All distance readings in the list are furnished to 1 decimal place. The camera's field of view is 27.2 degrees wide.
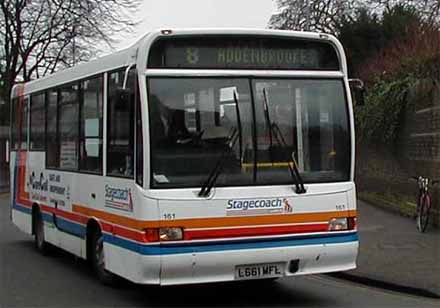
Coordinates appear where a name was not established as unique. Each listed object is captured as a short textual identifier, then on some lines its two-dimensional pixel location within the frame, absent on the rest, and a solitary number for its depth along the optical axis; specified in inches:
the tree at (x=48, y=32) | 1739.7
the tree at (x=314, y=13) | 1994.3
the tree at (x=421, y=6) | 1383.4
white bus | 365.7
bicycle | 633.6
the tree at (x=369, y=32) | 1800.0
